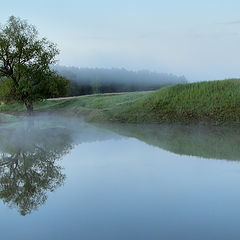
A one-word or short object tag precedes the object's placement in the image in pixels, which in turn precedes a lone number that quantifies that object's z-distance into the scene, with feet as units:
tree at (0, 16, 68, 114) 83.97
